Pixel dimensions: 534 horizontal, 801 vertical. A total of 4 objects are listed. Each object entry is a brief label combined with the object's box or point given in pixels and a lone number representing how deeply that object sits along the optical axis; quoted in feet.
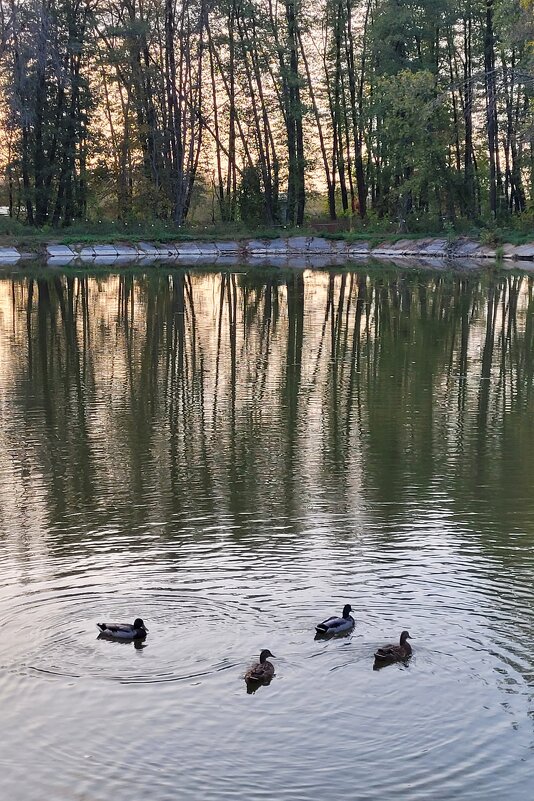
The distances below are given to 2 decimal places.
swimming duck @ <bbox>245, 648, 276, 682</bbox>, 24.31
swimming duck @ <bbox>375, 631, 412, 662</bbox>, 25.34
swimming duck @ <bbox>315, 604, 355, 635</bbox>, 26.24
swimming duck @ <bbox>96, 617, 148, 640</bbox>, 25.95
